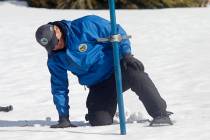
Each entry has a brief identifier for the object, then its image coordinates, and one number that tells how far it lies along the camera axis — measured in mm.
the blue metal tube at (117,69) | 10422
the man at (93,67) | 11367
